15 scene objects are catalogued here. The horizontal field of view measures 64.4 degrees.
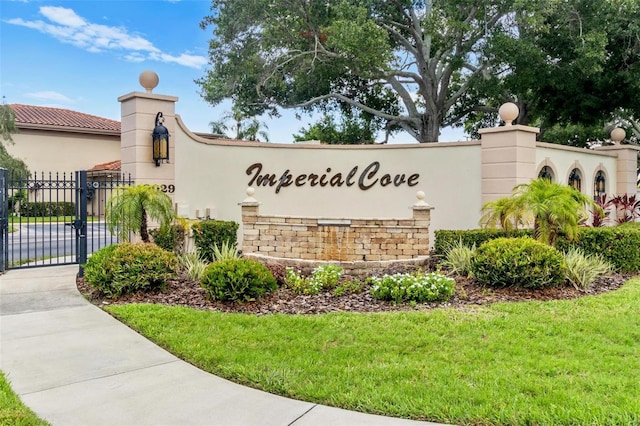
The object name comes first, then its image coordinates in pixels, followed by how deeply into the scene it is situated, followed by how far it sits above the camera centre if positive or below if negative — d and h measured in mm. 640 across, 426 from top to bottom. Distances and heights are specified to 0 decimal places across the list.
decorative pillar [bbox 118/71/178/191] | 10273 +1713
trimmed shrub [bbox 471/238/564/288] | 7367 -795
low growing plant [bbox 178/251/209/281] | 8352 -921
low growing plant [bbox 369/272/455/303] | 7059 -1095
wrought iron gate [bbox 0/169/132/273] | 9109 -598
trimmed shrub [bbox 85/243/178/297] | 7379 -865
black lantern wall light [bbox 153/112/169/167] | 10352 +1409
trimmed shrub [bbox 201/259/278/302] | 6887 -962
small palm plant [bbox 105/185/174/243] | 8664 +52
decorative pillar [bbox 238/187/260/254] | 10219 -265
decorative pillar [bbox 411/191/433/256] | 9578 -309
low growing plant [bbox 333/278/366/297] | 7539 -1172
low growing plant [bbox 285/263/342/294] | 7648 -1070
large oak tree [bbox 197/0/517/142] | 16250 +5525
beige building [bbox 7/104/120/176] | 27266 +3998
